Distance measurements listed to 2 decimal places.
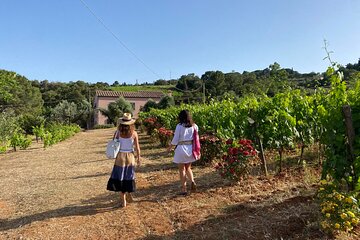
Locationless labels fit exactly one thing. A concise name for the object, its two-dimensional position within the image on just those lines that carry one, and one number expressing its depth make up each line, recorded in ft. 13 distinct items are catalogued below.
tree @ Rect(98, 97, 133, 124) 139.74
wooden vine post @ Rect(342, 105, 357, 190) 12.10
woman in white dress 19.19
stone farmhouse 161.99
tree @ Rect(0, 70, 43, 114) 154.28
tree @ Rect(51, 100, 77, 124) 136.67
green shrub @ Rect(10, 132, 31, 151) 60.39
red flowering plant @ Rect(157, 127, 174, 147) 42.71
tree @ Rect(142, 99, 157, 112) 146.41
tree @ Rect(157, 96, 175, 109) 131.85
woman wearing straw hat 17.99
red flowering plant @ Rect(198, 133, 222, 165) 27.37
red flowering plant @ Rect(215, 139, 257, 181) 19.84
